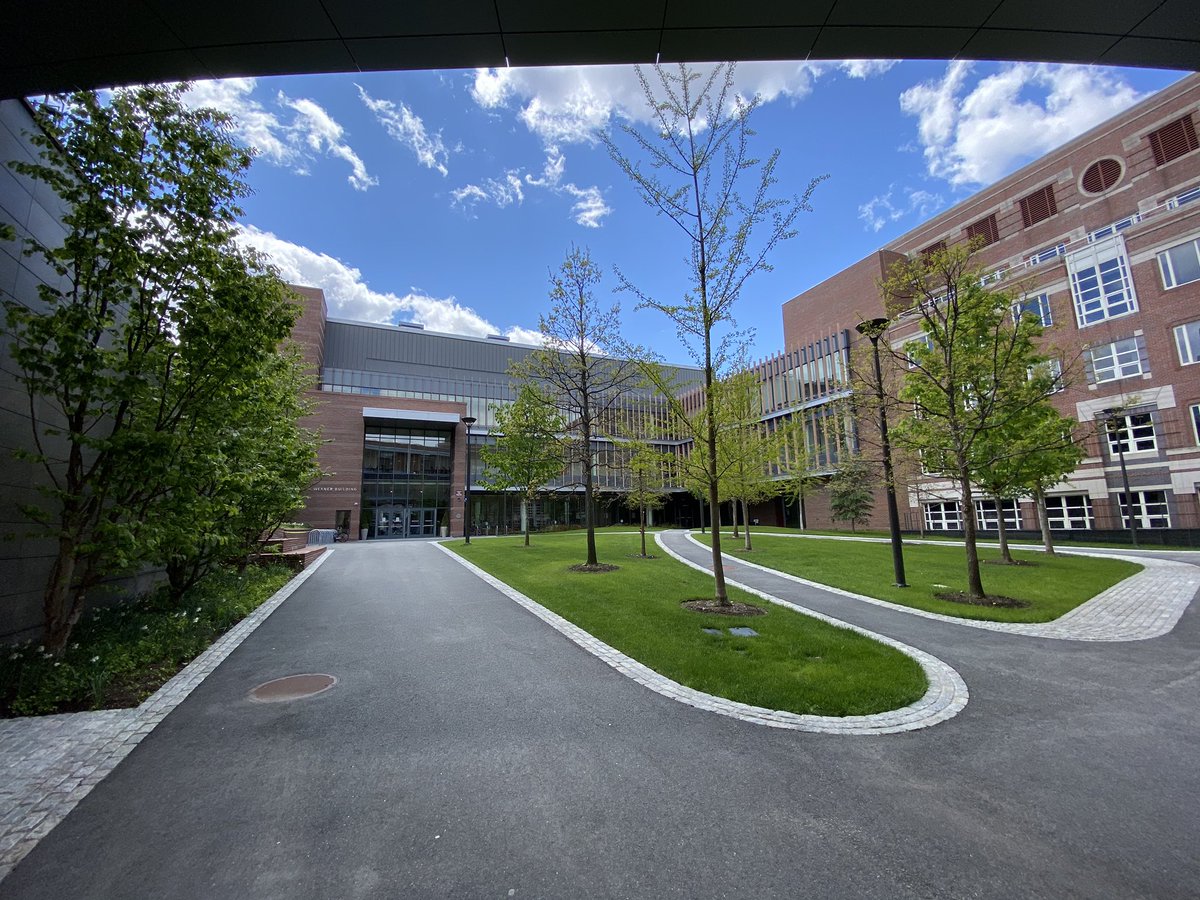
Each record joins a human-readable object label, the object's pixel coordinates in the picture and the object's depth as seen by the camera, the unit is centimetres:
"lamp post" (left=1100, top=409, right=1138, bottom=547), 2526
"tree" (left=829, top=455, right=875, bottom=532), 3775
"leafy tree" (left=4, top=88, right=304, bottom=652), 608
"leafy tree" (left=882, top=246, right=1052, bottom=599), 1155
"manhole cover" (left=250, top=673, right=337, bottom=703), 587
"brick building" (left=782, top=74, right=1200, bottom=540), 2712
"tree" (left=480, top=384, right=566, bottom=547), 2291
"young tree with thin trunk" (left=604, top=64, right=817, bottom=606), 1007
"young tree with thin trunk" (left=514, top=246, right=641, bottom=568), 1728
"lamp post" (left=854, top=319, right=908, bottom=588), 1250
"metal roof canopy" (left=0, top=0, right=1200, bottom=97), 445
